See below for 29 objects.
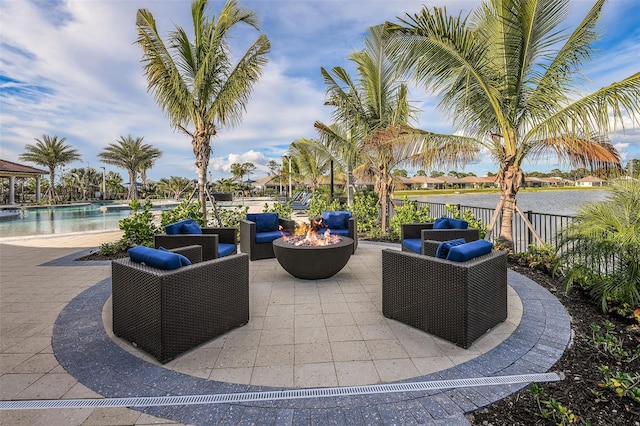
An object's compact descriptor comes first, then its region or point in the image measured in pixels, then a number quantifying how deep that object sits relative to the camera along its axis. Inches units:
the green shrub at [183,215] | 261.3
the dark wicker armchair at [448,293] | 97.2
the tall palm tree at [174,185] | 1336.9
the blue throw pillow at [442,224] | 198.4
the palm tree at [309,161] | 601.1
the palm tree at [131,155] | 1192.8
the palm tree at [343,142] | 357.1
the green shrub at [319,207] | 379.5
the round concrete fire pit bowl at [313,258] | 159.8
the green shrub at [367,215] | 338.6
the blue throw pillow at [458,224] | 197.3
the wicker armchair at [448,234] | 181.8
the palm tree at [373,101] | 314.3
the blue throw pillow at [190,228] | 184.1
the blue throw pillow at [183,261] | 98.8
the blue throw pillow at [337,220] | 248.8
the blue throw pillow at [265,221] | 238.6
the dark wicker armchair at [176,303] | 90.0
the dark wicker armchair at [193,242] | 174.4
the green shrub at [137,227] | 241.9
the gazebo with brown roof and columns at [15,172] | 816.3
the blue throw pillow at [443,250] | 108.9
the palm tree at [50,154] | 1007.5
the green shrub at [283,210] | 312.2
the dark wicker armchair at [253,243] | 218.8
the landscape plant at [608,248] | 123.8
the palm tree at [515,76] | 182.9
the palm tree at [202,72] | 260.4
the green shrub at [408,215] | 282.7
